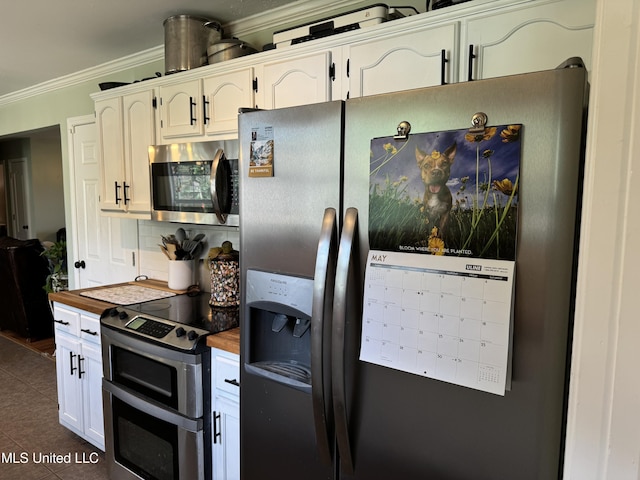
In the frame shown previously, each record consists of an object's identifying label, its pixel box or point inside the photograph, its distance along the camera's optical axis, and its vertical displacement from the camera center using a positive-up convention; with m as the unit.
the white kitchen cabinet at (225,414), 1.76 -0.89
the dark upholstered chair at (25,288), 4.39 -0.94
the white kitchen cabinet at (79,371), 2.43 -1.02
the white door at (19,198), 6.61 -0.03
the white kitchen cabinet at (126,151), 2.57 +0.28
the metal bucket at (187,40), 2.39 +0.87
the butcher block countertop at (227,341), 1.72 -0.58
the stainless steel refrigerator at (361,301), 0.92 -0.27
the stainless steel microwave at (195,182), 2.07 +0.08
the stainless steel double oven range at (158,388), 1.84 -0.87
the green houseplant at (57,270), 4.18 -0.72
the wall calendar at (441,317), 0.96 -0.28
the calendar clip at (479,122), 0.96 +0.17
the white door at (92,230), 3.36 -0.27
